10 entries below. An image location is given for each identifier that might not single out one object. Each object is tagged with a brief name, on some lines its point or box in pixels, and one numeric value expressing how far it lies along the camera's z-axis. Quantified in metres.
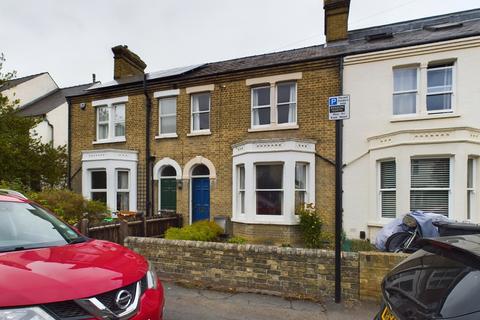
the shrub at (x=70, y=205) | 8.13
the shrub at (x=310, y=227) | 9.21
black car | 1.55
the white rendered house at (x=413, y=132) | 8.62
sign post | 4.61
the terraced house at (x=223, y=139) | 10.08
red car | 2.00
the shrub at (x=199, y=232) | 8.22
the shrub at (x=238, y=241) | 8.24
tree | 11.69
